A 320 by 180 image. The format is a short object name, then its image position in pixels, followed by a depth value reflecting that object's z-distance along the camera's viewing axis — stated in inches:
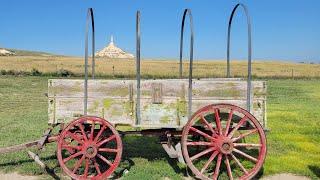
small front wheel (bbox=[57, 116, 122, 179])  262.4
